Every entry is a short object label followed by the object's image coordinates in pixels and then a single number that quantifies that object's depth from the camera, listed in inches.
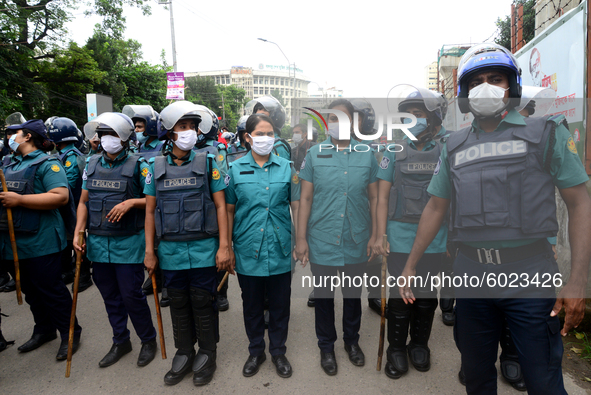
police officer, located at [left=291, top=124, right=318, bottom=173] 224.4
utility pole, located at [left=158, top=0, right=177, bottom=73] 636.9
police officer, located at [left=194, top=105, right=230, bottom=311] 148.6
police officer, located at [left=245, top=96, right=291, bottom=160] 157.0
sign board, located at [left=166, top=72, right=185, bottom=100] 510.9
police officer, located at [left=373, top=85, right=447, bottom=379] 108.7
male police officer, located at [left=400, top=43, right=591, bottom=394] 63.6
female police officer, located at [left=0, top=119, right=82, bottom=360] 122.1
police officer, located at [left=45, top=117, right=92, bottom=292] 175.9
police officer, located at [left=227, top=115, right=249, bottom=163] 168.4
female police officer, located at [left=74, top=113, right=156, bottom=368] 117.6
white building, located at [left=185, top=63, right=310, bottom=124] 3811.5
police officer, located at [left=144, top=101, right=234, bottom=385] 106.0
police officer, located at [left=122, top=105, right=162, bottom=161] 174.4
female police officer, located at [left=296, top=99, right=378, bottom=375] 112.0
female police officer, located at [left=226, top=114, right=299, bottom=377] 109.0
